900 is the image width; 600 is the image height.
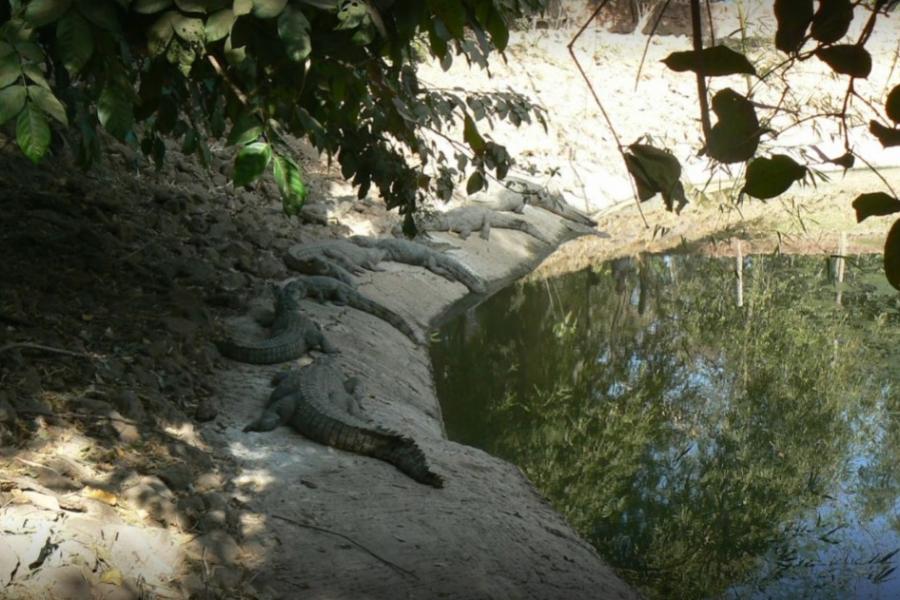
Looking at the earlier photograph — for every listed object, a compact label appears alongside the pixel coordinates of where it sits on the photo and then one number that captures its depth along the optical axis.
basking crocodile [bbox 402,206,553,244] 13.10
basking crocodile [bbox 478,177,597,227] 14.85
